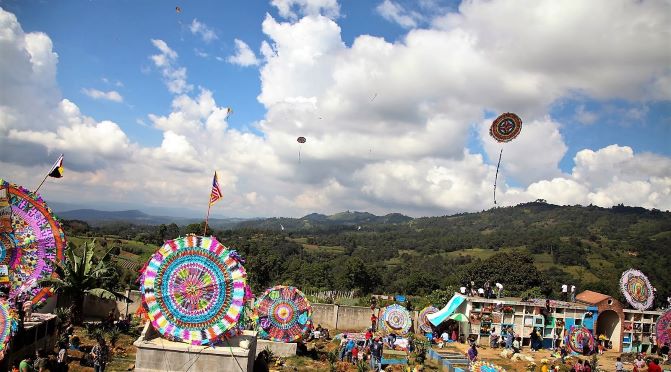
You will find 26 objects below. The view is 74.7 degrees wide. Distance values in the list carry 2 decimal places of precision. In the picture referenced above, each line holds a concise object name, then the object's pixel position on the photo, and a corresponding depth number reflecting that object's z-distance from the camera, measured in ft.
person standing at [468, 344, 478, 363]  73.72
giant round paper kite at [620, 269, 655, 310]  94.48
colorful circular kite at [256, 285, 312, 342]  77.25
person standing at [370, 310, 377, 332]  104.95
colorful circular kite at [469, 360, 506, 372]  59.45
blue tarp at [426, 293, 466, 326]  93.20
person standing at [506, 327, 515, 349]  88.58
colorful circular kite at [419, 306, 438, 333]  102.02
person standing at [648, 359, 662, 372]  67.10
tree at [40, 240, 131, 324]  76.79
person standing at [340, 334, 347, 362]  76.59
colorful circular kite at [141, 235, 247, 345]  44.32
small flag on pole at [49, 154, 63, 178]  62.33
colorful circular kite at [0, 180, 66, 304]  55.52
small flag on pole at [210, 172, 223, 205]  57.60
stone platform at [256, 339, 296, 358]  75.31
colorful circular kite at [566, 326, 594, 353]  87.40
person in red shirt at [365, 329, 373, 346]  82.53
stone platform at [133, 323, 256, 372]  42.83
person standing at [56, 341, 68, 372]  49.49
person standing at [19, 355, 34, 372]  42.34
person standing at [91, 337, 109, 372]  50.47
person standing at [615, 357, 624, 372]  71.69
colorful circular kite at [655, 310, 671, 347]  91.40
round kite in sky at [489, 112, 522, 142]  90.70
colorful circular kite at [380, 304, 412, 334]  95.76
